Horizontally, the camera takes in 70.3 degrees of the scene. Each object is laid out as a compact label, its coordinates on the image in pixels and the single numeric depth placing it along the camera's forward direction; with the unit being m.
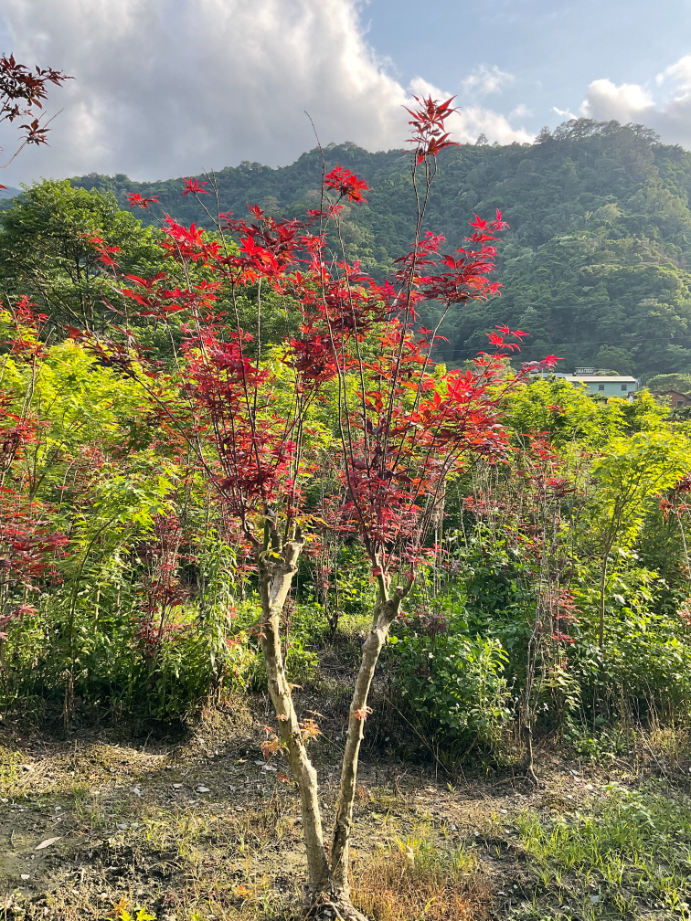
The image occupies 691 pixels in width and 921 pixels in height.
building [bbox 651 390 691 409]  32.61
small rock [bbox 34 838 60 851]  2.58
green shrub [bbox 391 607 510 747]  3.71
